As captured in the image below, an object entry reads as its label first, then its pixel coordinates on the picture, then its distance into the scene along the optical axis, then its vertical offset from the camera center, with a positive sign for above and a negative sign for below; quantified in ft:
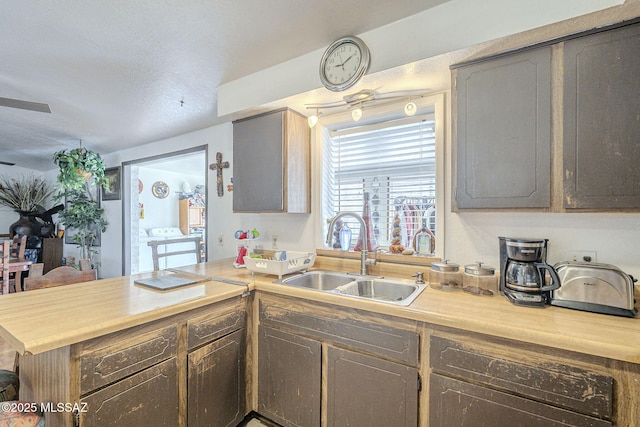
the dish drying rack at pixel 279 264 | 5.77 -1.10
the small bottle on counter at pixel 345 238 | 7.03 -0.63
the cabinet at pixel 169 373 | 3.46 -2.36
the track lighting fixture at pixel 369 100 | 5.70 +2.47
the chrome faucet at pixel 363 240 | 5.99 -0.59
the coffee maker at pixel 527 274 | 4.02 -0.93
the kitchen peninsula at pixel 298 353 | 3.11 -1.93
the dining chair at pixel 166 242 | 8.56 -1.10
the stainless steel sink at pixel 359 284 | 5.38 -1.48
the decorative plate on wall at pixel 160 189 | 17.49 +1.57
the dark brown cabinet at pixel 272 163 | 6.67 +1.26
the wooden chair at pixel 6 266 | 10.69 -2.00
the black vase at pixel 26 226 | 15.49 -0.64
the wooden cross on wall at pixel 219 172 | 9.61 +1.46
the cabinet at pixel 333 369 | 4.08 -2.55
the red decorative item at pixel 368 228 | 6.65 -0.37
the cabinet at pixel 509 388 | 3.04 -2.10
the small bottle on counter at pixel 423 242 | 5.94 -0.63
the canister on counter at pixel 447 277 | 4.99 -1.15
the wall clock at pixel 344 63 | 5.08 +2.83
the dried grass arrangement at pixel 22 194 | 15.89 +1.25
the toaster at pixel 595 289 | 3.62 -1.05
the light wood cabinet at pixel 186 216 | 18.99 -0.14
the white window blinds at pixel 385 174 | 6.25 +0.97
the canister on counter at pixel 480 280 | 4.63 -1.14
